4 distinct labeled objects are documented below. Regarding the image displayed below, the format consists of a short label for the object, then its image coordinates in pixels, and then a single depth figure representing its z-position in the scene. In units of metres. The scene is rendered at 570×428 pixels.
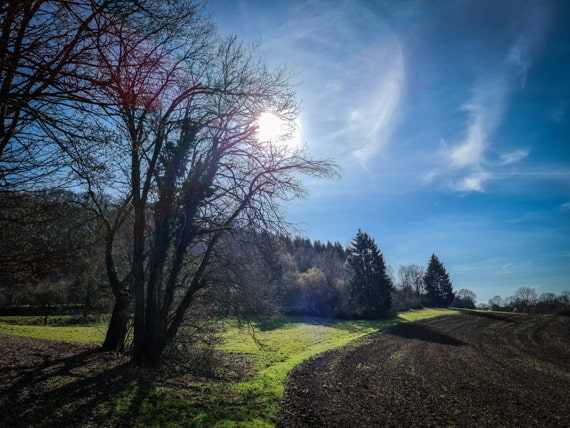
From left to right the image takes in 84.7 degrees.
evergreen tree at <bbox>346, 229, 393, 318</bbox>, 44.02
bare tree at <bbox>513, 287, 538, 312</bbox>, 73.67
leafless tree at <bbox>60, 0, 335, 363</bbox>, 10.46
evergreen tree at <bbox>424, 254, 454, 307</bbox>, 76.75
